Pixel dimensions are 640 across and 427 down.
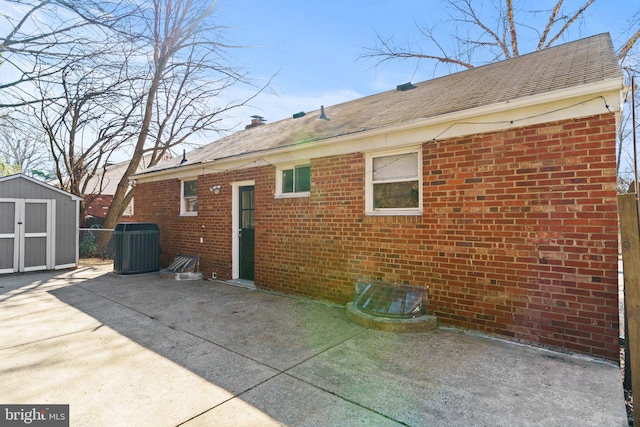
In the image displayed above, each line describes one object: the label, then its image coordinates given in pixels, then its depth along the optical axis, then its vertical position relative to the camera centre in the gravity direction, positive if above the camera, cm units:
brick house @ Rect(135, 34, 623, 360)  361 +25
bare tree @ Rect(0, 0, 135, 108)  568 +345
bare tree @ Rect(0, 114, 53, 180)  2392 +484
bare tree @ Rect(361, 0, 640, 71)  1323 +770
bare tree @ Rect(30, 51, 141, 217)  1311 +348
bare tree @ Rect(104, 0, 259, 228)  1311 +581
